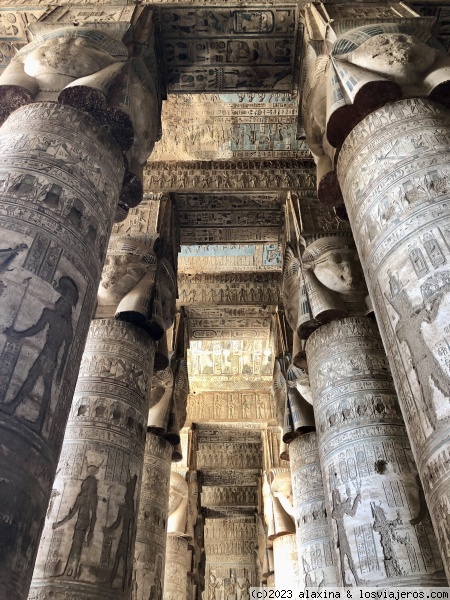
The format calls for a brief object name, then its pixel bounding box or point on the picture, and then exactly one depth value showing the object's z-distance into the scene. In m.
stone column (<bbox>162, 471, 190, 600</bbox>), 9.62
